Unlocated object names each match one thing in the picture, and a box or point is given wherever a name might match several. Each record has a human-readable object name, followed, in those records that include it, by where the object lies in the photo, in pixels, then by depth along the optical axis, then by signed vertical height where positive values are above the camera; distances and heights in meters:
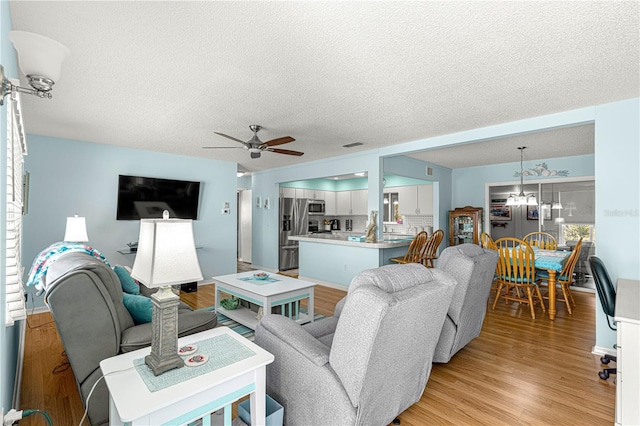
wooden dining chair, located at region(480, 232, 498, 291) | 4.73 -0.40
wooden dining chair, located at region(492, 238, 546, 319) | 4.01 -0.69
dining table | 3.99 -0.64
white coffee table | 3.30 -0.88
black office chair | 2.48 -0.57
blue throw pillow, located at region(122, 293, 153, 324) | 2.19 -0.67
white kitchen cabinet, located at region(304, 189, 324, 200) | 8.12 +0.59
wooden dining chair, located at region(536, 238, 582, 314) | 4.07 -0.77
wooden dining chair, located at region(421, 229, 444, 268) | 5.16 -0.53
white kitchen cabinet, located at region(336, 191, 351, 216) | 8.59 +0.38
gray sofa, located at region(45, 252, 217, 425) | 1.68 -0.61
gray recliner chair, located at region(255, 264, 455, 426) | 1.43 -0.72
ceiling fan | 3.46 +0.83
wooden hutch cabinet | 6.59 -0.16
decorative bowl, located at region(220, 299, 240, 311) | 3.95 -1.14
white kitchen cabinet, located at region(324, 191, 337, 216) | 8.66 +0.37
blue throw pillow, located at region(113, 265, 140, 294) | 2.80 -0.63
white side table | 1.20 -0.73
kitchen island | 5.02 -0.70
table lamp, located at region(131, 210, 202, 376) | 1.38 -0.26
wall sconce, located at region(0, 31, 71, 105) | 1.29 +0.67
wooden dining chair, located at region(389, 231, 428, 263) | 4.93 -0.54
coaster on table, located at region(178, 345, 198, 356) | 1.56 -0.70
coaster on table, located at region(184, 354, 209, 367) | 1.46 -0.70
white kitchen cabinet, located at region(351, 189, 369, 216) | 8.20 +0.39
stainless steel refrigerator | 7.26 -0.27
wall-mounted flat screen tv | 5.00 +0.29
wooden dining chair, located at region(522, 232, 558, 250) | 5.43 -0.42
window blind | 1.54 -0.16
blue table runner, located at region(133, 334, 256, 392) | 1.34 -0.71
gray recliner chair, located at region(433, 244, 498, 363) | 2.44 -0.60
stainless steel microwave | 8.02 +0.24
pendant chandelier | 5.14 +0.31
